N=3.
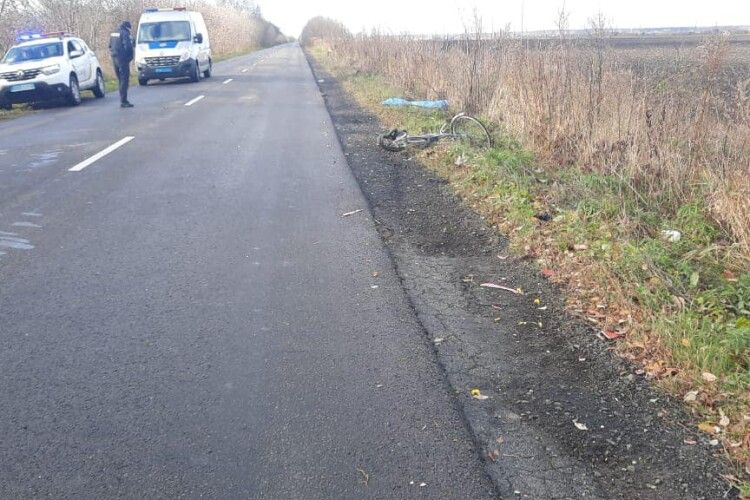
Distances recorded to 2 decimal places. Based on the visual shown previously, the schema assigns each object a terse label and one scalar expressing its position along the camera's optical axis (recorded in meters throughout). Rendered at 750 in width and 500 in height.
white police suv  18.50
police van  26.14
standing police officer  18.02
